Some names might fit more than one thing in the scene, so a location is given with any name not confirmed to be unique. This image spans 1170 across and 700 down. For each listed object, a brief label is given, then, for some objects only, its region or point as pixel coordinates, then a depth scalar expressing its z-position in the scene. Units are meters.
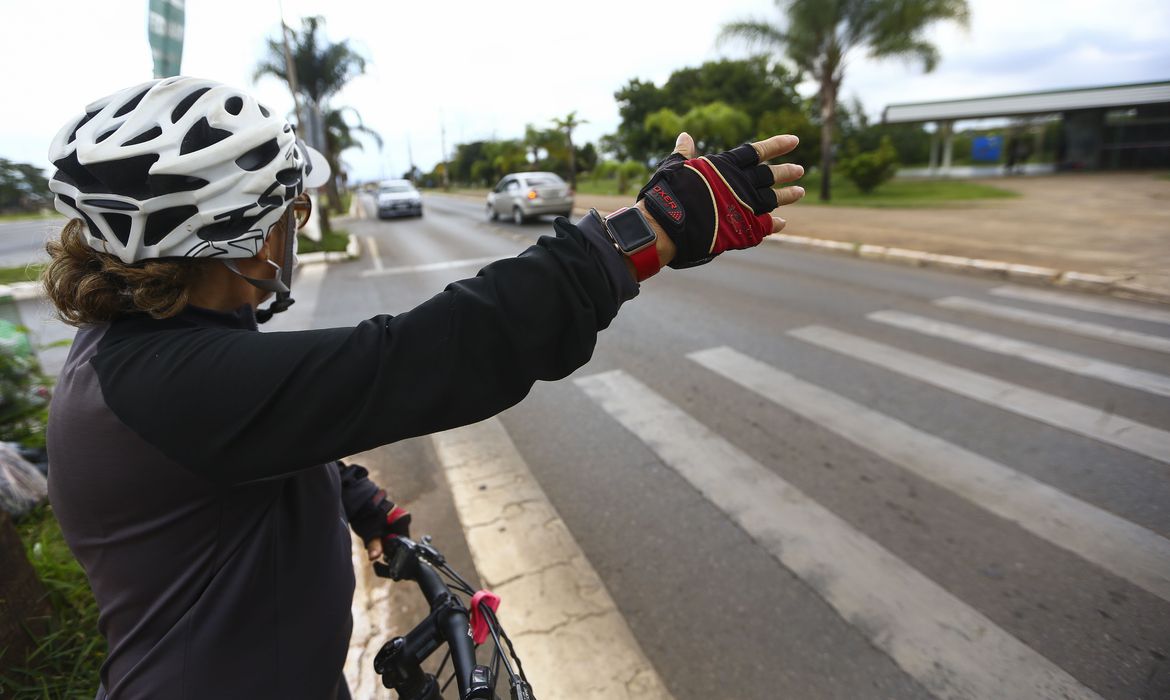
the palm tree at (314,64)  23.67
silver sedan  17.91
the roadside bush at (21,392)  3.89
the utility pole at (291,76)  15.85
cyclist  0.95
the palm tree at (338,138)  29.21
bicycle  1.35
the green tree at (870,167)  20.47
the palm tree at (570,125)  33.61
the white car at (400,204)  25.75
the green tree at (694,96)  32.91
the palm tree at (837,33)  16.52
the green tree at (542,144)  38.44
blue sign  35.22
